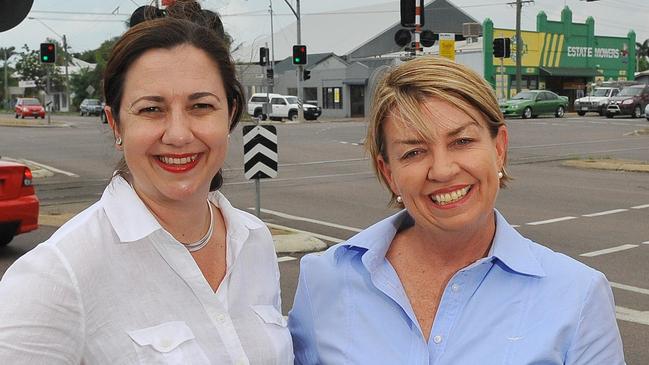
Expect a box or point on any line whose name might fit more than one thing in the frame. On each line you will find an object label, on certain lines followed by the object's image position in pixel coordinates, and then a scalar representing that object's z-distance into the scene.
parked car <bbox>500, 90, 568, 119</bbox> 42.94
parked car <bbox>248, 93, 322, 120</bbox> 49.22
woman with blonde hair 2.05
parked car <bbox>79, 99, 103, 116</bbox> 67.08
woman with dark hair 1.82
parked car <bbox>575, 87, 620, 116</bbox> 45.22
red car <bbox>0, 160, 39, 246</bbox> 8.88
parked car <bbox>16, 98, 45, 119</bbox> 61.56
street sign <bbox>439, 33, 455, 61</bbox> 16.00
